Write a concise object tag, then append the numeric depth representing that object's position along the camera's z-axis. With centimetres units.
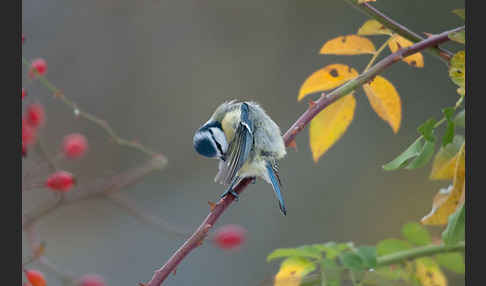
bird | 526
